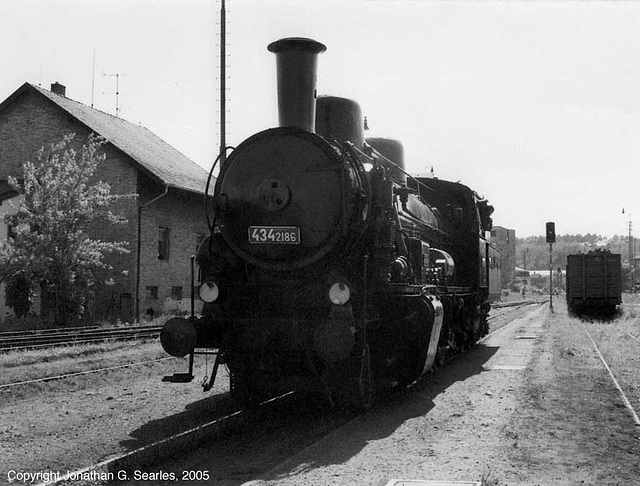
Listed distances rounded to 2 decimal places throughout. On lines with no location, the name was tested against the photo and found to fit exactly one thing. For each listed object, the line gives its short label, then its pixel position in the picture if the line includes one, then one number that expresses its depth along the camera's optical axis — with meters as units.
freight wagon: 30.11
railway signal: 34.03
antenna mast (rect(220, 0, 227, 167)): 22.31
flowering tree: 19.88
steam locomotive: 7.93
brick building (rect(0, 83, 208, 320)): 23.77
